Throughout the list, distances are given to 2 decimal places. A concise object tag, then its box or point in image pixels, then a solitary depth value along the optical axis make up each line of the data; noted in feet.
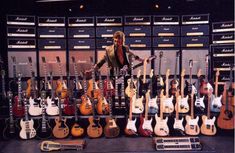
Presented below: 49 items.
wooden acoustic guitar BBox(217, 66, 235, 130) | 18.42
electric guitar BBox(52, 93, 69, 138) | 18.51
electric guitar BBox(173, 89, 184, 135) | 18.78
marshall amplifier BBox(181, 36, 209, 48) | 23.21
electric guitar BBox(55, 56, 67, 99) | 20.30
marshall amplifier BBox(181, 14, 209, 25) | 23.02
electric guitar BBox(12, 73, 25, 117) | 18.95
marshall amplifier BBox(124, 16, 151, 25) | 23.39
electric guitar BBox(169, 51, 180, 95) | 19.98
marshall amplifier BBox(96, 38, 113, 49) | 23.44
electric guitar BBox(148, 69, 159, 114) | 19.33
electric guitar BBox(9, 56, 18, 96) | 20.08
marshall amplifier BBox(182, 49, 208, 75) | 23.25
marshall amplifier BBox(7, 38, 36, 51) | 22.44
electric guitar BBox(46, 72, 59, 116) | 19.42
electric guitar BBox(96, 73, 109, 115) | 19.19
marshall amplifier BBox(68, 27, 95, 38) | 23.34
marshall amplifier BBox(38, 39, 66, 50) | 23.06
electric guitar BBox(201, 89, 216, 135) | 18.63
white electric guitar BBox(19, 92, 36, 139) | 18.35
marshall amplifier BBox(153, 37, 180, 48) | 23.47
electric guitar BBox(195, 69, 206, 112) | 19.62
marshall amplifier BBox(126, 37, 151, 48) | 23.50
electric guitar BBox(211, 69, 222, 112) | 19.45
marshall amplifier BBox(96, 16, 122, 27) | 23.34
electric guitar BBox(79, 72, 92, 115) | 19.27
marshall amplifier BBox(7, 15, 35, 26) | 22.21
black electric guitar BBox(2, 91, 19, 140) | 18.24
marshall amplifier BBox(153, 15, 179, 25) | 23.36
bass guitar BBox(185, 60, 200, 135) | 18.69
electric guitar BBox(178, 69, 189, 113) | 19.36
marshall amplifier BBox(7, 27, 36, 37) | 22.33
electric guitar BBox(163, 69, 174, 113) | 19.31
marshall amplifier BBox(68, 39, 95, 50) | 23.34
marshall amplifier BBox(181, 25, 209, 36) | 23.11
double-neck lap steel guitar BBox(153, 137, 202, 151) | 16.30
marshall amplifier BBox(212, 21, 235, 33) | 22.26
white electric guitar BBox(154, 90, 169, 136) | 18.56
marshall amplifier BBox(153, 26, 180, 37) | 23.40
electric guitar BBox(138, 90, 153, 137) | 18.67
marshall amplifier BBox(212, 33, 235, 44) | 22.34
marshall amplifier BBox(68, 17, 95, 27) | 23.27
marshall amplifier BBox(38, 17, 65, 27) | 22.97
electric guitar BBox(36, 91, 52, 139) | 18.44
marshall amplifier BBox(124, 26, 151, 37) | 23.47
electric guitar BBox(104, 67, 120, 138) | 18.60
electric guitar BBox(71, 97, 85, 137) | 18.58
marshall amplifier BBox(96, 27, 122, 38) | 23.40
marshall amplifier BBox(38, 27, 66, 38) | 23.07
